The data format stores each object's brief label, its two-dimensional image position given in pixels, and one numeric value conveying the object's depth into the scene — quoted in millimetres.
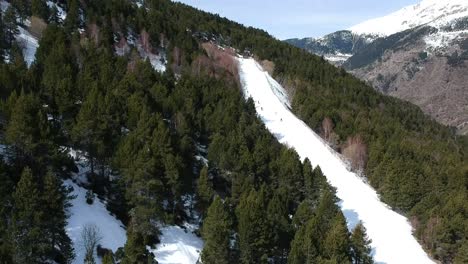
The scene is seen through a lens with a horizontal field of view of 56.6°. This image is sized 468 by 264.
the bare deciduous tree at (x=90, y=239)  34312
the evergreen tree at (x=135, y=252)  36609
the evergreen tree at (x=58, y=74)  50875
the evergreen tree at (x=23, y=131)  39250
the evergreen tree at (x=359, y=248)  49875
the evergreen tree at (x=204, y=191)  49719
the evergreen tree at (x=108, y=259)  32231
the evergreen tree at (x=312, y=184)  62750
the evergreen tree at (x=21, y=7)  88556
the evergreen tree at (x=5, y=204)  30169
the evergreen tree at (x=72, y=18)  91500
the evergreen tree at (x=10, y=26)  77000
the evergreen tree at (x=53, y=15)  94019
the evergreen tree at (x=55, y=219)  35031
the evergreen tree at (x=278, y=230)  47062
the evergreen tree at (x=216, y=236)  41938
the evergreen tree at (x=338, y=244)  45688
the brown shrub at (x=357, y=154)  84375
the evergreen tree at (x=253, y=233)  44062
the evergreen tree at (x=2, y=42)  67756
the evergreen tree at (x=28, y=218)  32719
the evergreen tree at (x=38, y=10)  91188
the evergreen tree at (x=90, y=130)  45750
